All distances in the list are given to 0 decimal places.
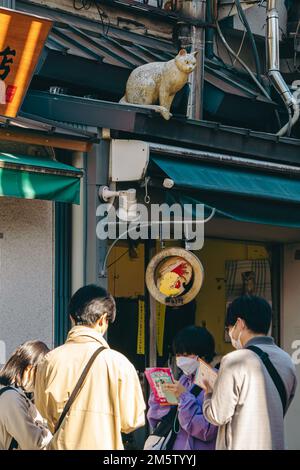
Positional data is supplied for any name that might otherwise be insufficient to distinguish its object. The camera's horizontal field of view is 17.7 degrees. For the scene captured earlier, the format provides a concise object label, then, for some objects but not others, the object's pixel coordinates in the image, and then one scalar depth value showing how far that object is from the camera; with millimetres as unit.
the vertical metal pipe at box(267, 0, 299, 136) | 13562
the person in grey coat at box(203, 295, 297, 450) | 6586
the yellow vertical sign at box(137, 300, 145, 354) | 12531
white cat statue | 11508
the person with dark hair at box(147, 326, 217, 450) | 7391
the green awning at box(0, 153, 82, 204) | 9727
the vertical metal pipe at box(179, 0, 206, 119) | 13000
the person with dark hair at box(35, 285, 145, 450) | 6535
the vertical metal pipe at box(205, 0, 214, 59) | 14344
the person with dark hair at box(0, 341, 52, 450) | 6793
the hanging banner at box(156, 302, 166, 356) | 12688
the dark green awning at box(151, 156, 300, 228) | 11047
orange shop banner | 9617
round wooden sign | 10836
